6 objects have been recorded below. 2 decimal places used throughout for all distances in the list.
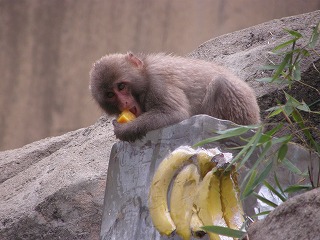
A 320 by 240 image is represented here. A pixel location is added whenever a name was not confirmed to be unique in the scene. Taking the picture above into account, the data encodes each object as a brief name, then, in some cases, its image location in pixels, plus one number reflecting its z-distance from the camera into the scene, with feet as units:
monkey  39.75
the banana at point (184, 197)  30.32
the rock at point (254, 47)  48.32
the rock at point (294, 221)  23.94
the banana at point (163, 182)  31.30
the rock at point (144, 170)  33.45
